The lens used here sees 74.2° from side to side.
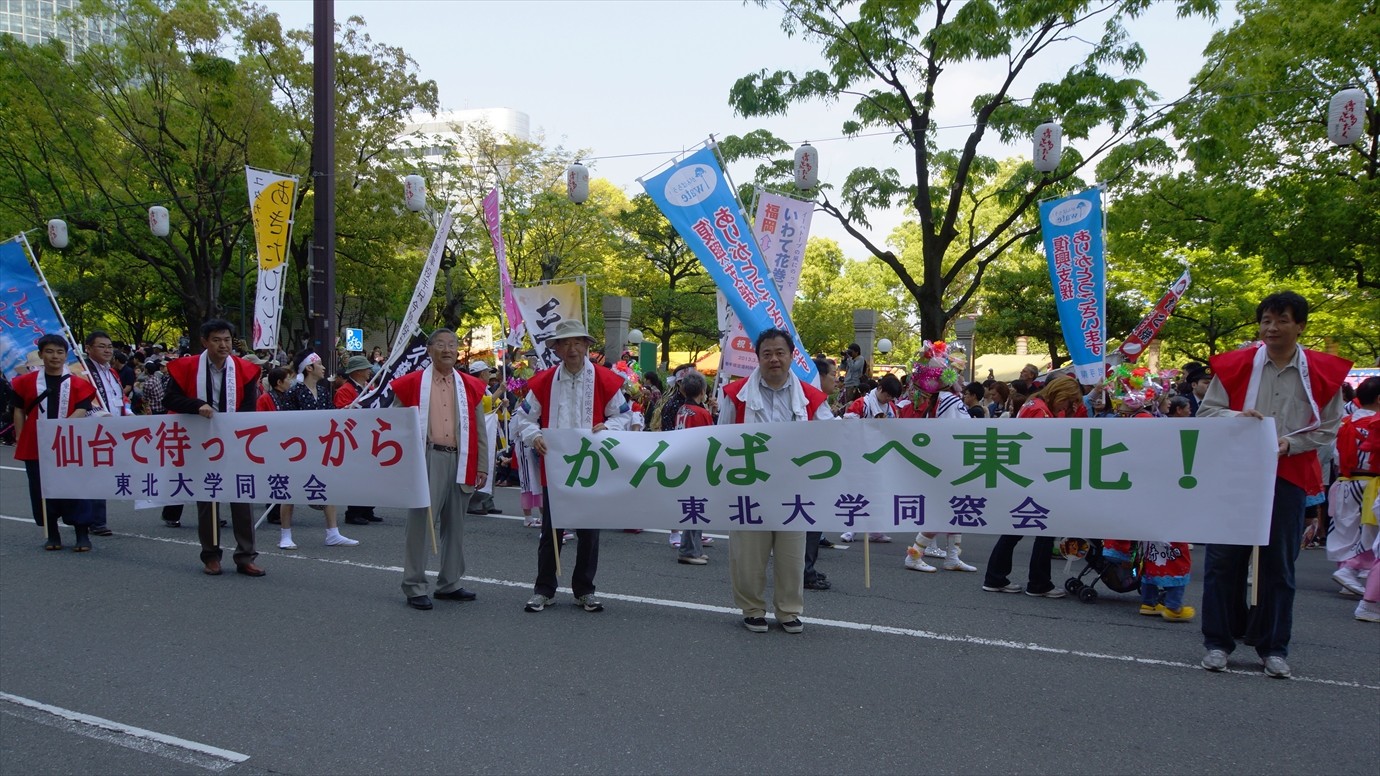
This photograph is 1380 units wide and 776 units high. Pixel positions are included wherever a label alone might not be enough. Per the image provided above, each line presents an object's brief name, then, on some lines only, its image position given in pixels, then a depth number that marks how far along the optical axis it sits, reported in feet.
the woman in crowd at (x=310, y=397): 26.61
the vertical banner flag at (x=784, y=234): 32.12
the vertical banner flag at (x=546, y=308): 34.42
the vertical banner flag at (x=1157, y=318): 29.96
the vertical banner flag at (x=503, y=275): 36.45
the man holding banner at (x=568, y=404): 18.84
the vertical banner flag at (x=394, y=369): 25.96
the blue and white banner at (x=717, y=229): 22.77
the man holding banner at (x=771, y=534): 17.24
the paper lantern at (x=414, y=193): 48.37
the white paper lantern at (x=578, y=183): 46.85
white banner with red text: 19.27
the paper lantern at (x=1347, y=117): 35.70
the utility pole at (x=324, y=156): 41.70
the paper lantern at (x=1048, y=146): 42.86
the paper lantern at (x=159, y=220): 61.21
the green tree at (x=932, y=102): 50.57
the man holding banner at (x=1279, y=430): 14.66
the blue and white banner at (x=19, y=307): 25.31
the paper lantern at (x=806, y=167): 45.47
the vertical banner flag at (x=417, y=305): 26.35
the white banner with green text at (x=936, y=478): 14.83
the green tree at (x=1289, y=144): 49.65
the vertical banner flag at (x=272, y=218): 37.42
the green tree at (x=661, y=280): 92.43
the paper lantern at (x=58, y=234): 62.95
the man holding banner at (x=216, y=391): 21.11
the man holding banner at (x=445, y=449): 19.54
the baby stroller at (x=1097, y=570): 21.07
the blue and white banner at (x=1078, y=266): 29.25
